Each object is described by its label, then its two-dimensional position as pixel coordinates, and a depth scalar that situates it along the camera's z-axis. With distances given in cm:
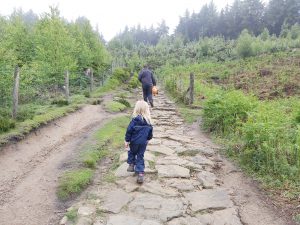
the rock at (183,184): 458
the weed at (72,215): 365
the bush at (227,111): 706
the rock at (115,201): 390
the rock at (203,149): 621
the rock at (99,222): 355
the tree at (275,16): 6062
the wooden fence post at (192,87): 1096
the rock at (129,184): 446
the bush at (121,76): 2215
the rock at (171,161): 557
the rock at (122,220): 354
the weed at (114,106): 1050
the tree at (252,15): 6374
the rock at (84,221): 352
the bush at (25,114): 801
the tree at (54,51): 1484
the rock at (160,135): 740
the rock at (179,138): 713
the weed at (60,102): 1101
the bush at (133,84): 1978
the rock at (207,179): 476
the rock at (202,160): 566
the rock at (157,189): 436
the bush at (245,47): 3704
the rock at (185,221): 359
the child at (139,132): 474
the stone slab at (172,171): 504
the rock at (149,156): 567
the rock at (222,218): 366
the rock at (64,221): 358
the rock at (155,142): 675
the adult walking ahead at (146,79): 992
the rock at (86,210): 375
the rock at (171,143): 669
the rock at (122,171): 496
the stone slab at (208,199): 403
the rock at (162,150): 618
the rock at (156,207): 374
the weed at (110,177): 478
